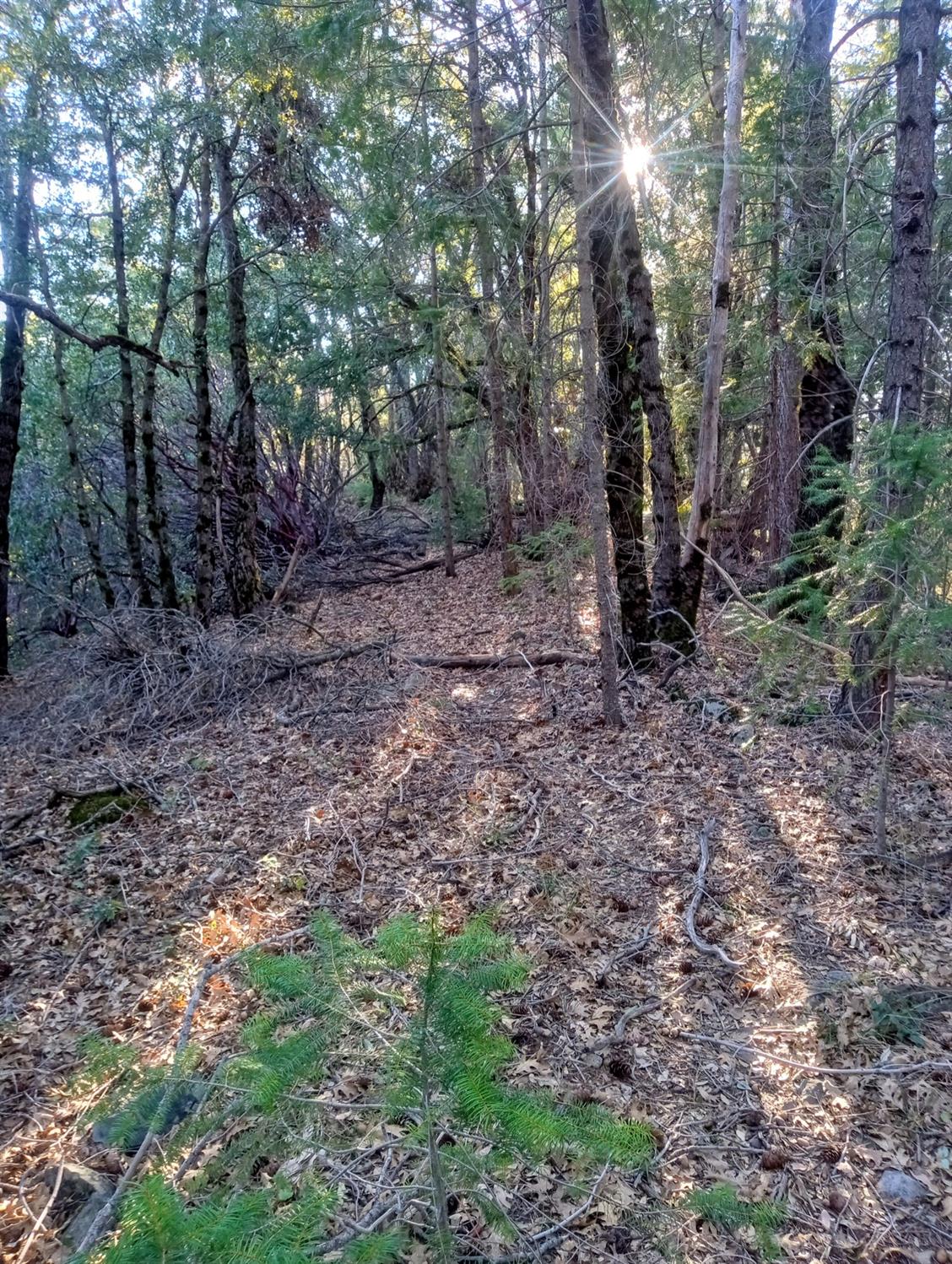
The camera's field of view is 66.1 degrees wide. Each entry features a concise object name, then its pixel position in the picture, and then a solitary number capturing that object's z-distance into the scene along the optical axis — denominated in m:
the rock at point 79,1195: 2.35
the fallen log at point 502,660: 7.66
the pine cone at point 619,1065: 2.88
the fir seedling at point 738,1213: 2.24
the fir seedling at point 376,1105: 1.31
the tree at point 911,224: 4.07
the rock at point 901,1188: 2.34
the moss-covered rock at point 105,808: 5.18
